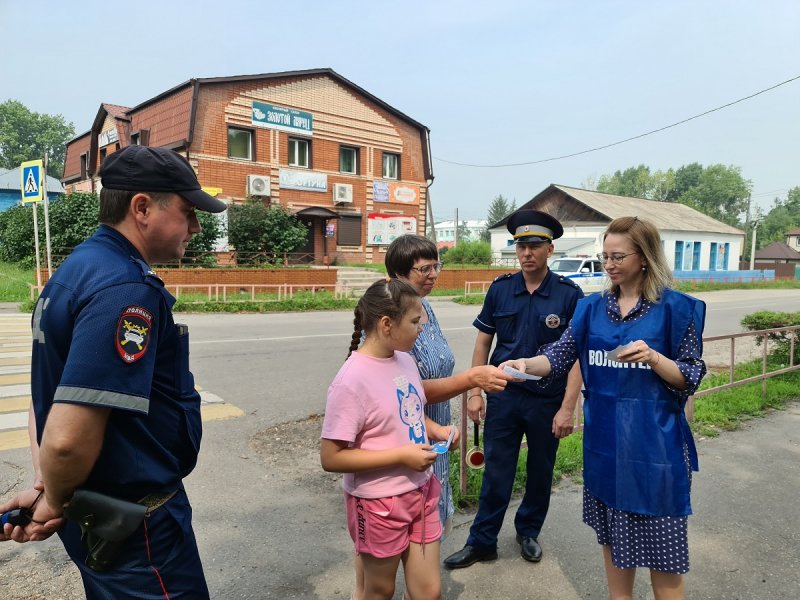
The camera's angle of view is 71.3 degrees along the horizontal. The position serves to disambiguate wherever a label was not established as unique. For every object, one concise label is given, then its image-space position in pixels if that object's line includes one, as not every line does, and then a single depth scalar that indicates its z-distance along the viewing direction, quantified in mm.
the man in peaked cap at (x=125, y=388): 1438
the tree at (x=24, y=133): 72125
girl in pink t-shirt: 2084
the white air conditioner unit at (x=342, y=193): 27297
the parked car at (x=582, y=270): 20953
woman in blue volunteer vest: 2363
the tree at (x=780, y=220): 96812
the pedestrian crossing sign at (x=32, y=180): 12445
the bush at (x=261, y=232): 22609
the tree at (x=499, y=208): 109750
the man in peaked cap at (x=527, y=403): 3250
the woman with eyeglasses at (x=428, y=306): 2730
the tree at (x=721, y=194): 93812
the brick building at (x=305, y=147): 24000
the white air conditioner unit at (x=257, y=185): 24703
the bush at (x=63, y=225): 19781
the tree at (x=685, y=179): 103062
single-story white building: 38562
